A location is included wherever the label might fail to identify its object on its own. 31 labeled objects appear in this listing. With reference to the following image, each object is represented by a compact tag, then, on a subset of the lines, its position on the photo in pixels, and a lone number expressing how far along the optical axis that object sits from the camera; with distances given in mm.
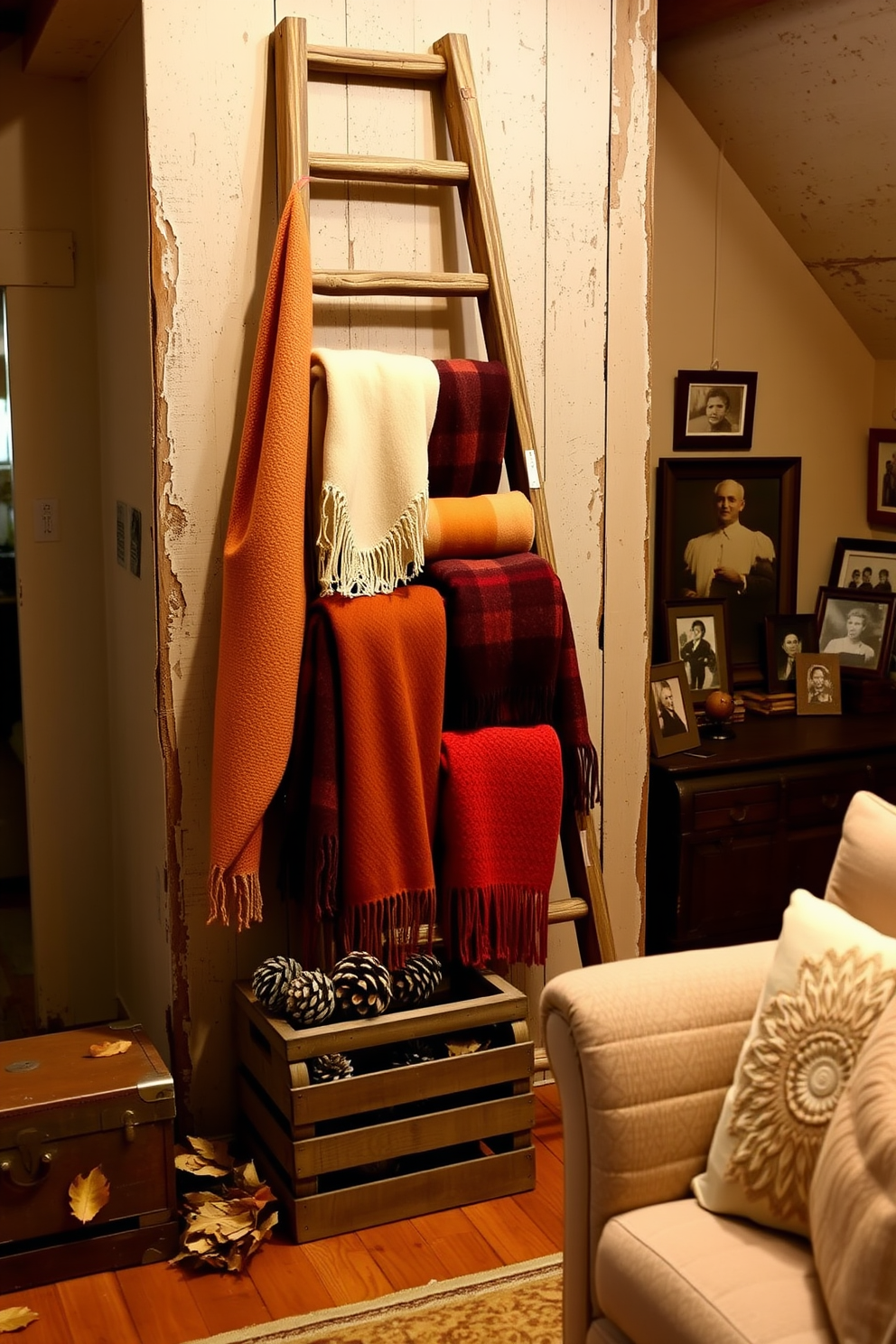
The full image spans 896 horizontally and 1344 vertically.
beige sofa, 1582
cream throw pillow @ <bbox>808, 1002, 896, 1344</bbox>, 1343
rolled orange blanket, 2434
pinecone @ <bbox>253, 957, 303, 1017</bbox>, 2320
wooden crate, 2291
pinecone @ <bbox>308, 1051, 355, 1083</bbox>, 2306
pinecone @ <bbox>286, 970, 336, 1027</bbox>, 2307
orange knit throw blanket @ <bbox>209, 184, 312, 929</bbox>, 2262
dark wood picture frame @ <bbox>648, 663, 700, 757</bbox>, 3137
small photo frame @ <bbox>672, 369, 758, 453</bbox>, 3488
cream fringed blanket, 2305
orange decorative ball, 3305
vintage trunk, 2182
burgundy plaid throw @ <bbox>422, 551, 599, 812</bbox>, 2404
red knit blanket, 2467
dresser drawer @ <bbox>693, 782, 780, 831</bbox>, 3049
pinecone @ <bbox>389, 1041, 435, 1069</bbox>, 2385
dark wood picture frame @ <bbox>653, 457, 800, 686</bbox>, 3486
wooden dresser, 3055
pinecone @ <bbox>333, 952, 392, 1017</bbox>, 2348
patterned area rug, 2051
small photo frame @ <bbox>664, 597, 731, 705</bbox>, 3418
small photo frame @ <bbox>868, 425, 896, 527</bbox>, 3719
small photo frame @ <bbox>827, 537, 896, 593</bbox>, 3672
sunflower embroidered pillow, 1598
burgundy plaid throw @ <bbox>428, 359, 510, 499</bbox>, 2430
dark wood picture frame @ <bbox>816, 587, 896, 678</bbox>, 3600
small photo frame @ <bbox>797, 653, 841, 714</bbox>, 3523
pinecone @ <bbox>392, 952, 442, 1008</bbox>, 2443
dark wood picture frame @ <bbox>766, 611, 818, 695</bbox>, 3588
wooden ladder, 2322
